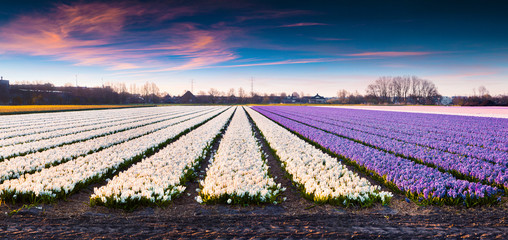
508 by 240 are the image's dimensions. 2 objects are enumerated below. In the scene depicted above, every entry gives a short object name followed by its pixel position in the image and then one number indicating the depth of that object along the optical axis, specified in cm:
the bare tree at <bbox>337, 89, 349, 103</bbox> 13725
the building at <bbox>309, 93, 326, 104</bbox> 17131
